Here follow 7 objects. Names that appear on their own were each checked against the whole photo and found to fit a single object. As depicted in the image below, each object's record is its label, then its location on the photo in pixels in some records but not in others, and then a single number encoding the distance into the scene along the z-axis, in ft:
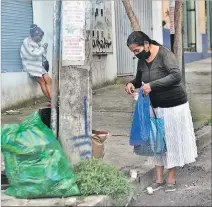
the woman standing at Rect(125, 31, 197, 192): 16.12
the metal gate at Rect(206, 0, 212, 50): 68.07
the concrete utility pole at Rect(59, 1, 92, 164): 15.37
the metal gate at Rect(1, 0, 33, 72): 30.60
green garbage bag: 13.94
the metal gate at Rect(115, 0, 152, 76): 44.78
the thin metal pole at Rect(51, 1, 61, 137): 15.33
